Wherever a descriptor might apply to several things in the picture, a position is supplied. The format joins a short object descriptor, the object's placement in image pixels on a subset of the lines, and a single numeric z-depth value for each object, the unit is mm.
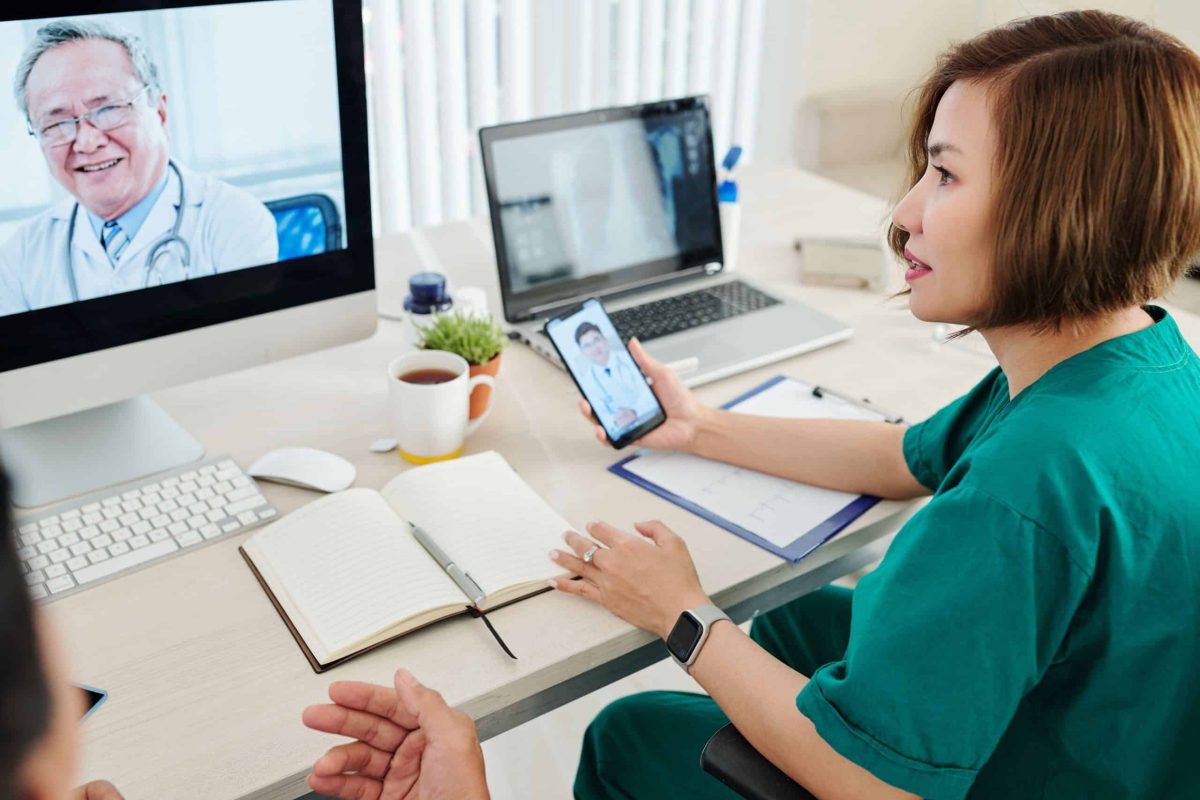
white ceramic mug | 1177
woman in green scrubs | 784
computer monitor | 1035
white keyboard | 1024
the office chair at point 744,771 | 859
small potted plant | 1268
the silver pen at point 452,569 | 983
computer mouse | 1153
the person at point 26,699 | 294
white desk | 844
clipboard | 1113
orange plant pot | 1257
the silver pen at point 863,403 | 1313
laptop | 1481
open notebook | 952
